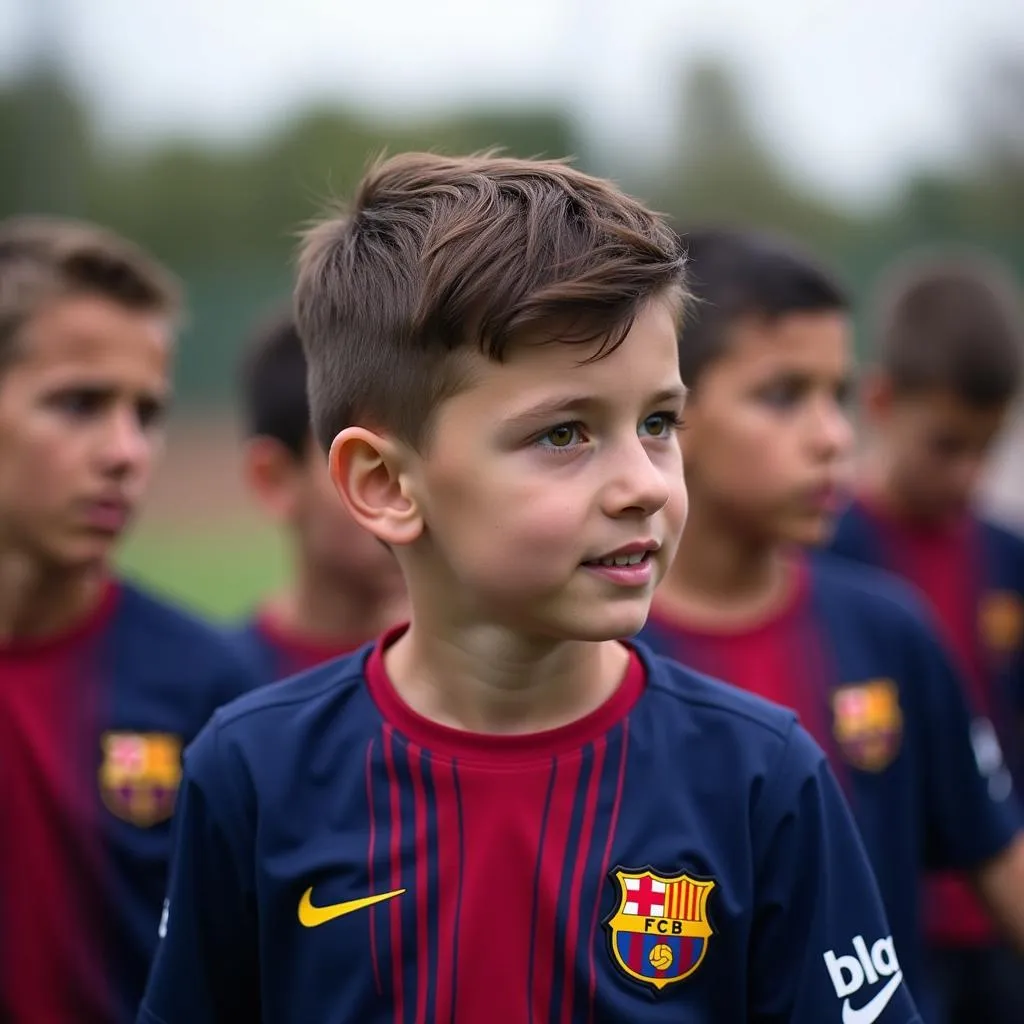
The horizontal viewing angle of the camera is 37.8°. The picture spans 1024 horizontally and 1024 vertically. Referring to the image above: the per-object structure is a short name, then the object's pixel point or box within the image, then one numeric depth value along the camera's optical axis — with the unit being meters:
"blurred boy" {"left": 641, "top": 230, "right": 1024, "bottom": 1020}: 3.16
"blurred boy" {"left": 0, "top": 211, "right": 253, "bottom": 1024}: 3.12
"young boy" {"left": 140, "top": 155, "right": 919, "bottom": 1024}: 2.15
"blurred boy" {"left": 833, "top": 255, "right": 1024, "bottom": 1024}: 4.46
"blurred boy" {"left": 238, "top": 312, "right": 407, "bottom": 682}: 4.43
